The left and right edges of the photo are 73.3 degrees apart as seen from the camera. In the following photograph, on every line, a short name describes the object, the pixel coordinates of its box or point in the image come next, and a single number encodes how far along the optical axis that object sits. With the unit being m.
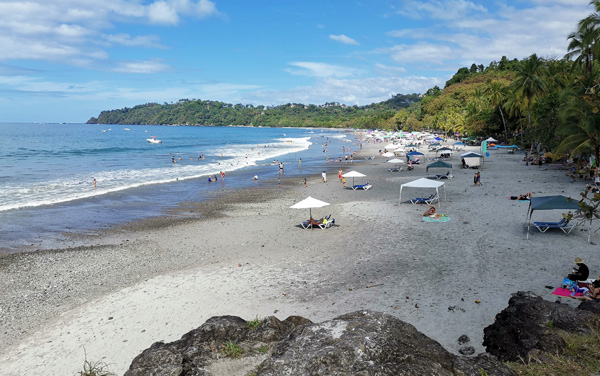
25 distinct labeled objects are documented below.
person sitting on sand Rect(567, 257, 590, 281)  10.02
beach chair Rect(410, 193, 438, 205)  22.56
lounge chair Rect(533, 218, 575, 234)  15.27
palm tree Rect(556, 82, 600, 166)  21.11
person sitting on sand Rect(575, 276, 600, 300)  8.84
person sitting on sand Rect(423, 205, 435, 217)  19.50
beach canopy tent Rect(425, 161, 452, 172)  30.04
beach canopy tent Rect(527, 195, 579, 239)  14.39
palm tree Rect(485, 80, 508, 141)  55.39
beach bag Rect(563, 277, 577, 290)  10.09
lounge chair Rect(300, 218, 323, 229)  18.95
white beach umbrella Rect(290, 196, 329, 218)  19.30
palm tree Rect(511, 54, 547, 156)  45.00
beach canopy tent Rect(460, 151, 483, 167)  37.58
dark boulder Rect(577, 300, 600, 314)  6.77
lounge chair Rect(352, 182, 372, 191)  30.15
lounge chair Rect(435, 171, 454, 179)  32.16
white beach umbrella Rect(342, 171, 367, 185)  29.11
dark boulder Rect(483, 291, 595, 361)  5.60
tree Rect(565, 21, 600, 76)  32.27
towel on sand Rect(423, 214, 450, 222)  18.70
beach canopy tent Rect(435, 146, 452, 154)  49.53
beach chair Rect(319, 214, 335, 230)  18.91
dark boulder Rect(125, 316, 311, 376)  4.35
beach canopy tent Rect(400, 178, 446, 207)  20.54
